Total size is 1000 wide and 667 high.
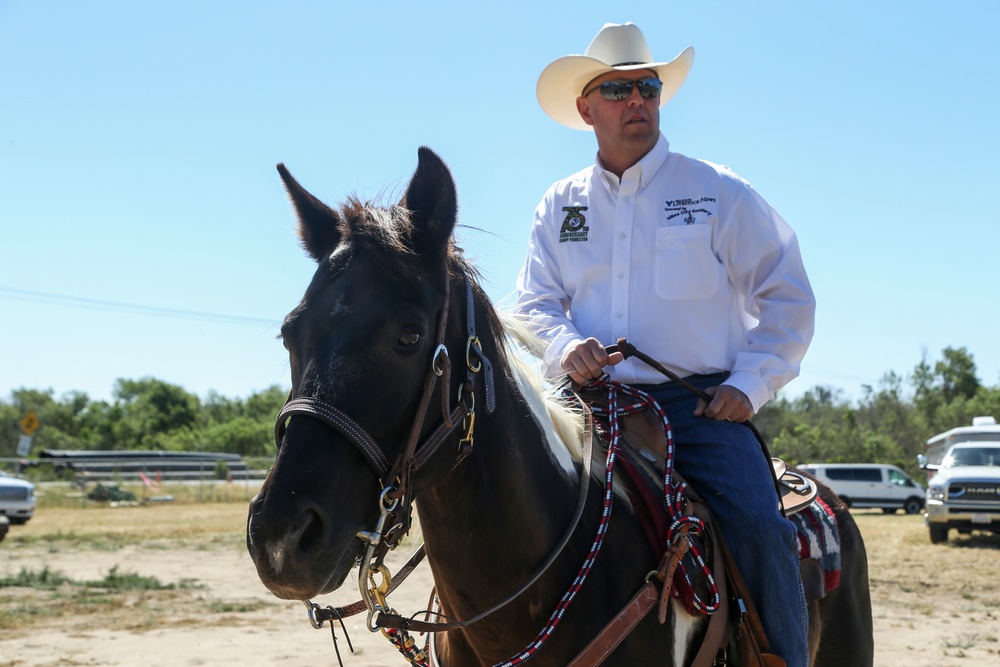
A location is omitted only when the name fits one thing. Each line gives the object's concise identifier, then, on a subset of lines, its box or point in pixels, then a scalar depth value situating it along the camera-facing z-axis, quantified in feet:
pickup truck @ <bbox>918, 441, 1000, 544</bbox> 57.11
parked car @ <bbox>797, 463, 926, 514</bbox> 103.19
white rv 73.26
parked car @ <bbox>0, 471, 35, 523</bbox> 64.18
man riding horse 10.15
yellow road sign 106.01
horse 6.79
